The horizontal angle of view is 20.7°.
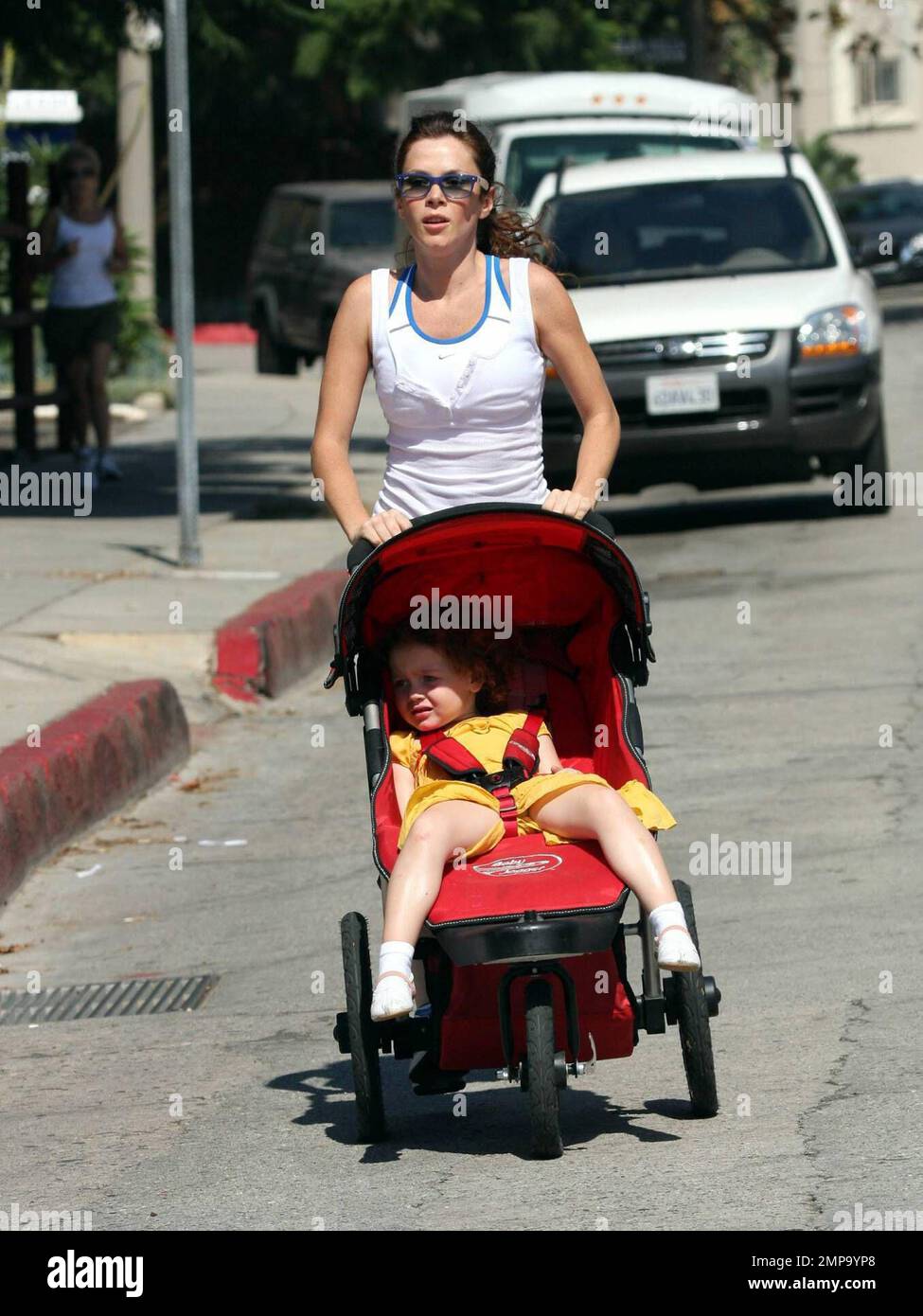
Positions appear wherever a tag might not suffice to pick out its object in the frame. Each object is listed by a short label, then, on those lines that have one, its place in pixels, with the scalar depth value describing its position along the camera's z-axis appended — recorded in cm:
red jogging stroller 475
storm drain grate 629
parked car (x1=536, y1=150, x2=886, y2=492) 1400
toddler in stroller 481
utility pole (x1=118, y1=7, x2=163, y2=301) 2666
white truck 2030
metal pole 1188
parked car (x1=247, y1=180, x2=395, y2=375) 2567
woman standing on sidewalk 1636
